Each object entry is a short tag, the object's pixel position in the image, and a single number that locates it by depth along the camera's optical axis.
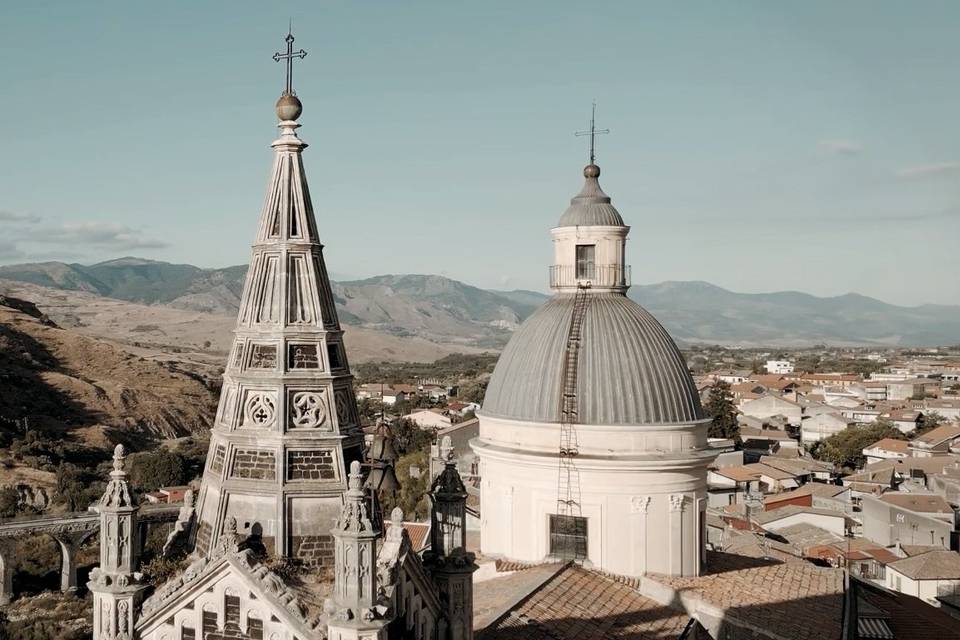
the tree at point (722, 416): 92.04
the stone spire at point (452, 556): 14.97
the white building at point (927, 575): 44.28
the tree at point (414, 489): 54.72
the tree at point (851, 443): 94.75
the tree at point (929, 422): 108.19
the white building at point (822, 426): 111.12
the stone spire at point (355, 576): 11.52
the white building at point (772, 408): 124.69
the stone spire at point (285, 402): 12.95
